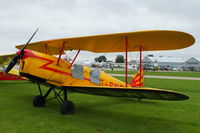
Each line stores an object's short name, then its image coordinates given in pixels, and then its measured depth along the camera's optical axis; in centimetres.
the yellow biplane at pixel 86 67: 531
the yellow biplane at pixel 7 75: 1485
